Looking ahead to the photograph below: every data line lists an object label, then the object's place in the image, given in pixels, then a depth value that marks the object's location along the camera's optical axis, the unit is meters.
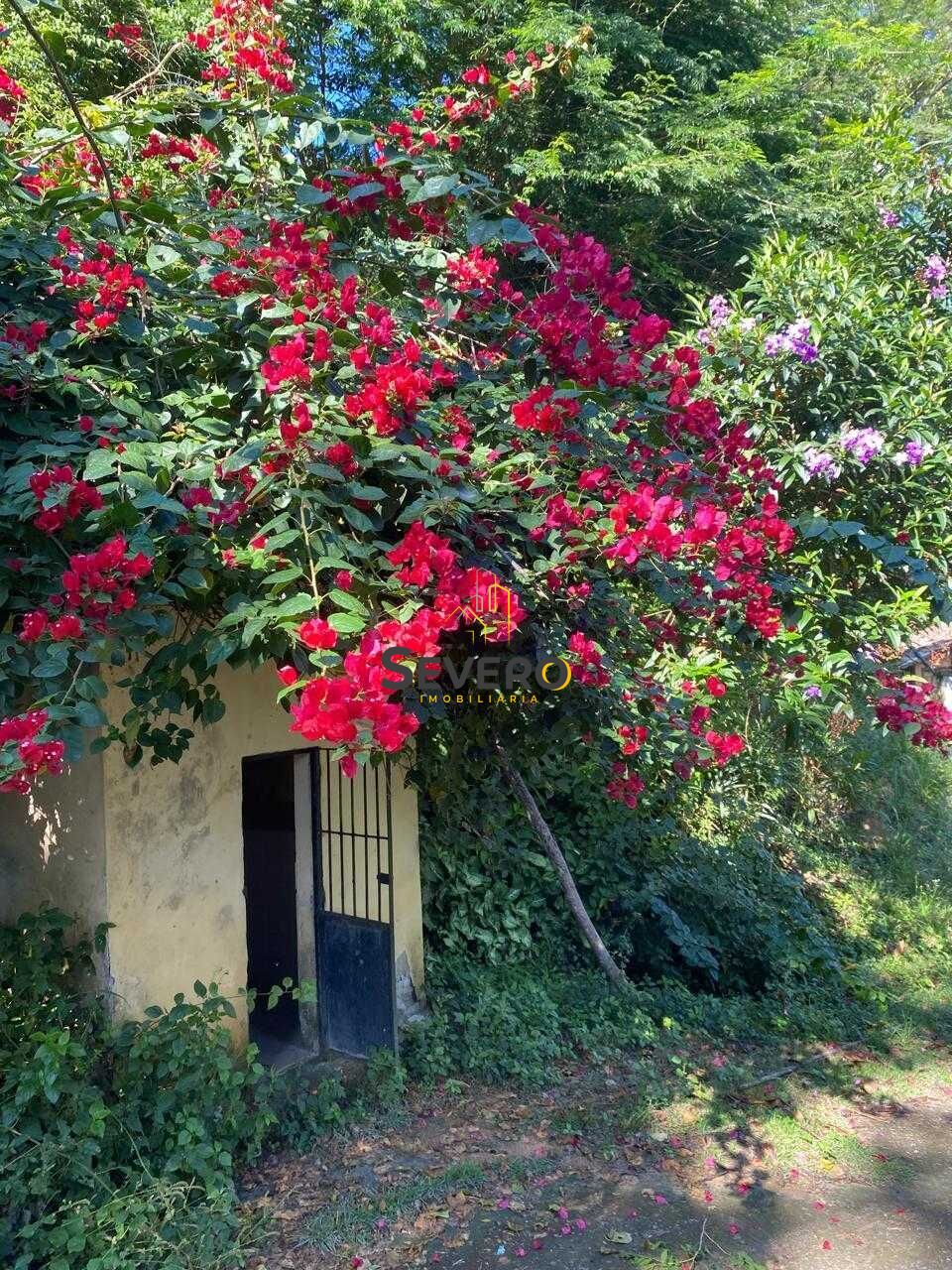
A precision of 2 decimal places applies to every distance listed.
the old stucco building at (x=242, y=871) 3.72
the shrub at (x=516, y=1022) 4.73
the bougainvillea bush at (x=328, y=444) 2.39
